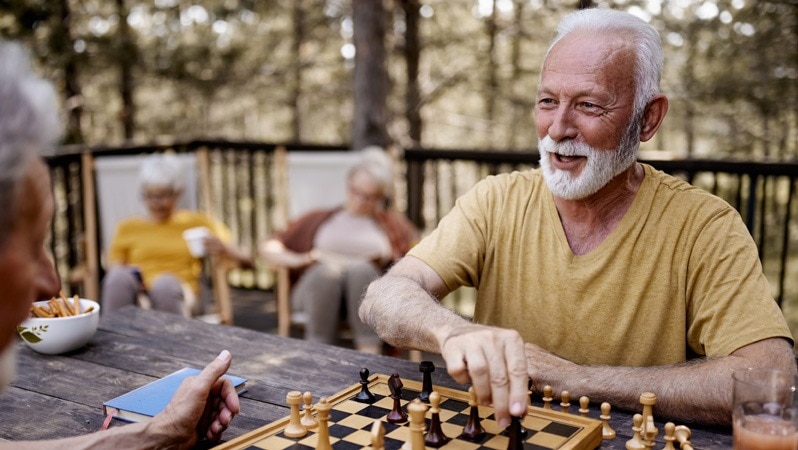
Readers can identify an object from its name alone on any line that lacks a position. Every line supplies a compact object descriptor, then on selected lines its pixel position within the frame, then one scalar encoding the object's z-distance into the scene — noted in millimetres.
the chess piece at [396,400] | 1392
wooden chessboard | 1288
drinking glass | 1161
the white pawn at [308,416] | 1358
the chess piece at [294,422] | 1331
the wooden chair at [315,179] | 4473
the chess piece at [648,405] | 1399
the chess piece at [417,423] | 1210
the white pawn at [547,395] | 1480
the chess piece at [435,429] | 1292
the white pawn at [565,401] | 1504
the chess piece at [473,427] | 1313
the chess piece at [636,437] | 1333
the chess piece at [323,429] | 1259
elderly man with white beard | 1649
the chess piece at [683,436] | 1273
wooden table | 1519
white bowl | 1909
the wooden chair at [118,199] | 4462
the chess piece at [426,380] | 1524
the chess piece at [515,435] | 1221
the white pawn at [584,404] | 1438
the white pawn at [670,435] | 1256
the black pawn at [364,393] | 1499
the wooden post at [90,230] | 4344
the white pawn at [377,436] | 1201
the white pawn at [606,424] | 1398
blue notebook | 1490
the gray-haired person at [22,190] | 886
